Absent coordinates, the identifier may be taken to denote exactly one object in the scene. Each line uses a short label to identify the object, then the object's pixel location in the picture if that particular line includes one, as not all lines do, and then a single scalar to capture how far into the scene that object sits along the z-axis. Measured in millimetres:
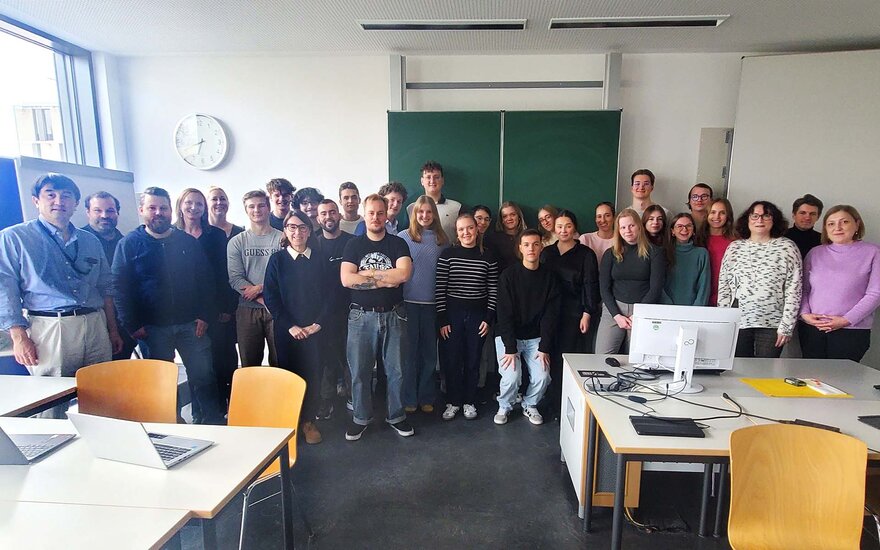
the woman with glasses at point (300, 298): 2775
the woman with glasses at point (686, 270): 3119
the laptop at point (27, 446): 1411
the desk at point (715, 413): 1592
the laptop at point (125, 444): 1315
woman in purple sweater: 2748
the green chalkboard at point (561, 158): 4078
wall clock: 4371
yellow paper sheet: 2021
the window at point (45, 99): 3508
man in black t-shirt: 2828
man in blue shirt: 2406
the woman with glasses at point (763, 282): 2826
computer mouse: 2398
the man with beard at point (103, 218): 3102
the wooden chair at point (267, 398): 1937
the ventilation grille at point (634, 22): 3408
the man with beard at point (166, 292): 2682
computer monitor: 2047
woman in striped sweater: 3133
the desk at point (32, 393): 1894
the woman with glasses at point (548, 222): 3555
